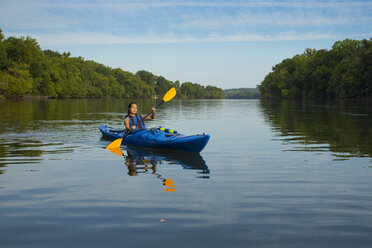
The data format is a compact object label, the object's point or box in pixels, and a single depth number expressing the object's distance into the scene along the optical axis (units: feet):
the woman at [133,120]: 36.52
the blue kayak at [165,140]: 30.29
